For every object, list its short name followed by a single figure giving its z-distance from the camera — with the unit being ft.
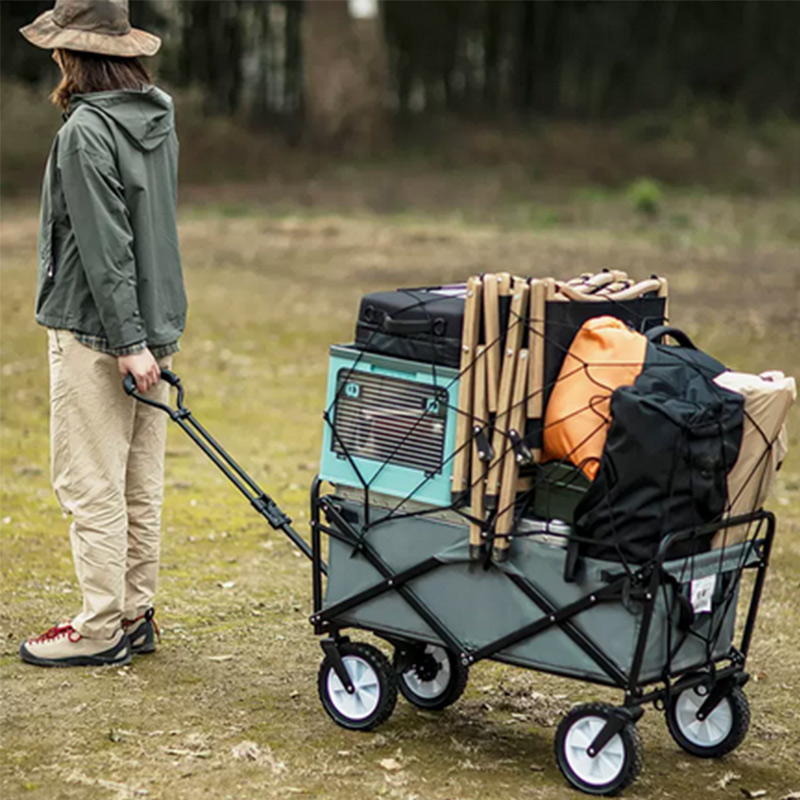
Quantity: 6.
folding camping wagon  25.21
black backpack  24.26
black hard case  26.06
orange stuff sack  24.95
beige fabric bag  25.60
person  28.58
